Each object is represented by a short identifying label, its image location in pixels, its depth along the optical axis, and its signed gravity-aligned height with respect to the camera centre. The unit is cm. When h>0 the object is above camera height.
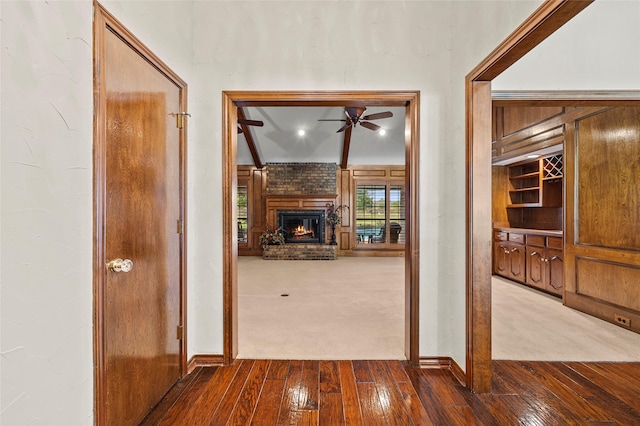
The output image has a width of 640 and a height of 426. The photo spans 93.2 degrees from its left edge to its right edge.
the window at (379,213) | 802 +0
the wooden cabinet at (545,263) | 396 -71
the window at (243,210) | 809 +10
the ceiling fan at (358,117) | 486 +165
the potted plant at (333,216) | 775 -7
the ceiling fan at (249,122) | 522 +158
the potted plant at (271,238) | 767 -62
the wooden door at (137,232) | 140 -10
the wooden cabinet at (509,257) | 470 -73
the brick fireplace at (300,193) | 794 +54
